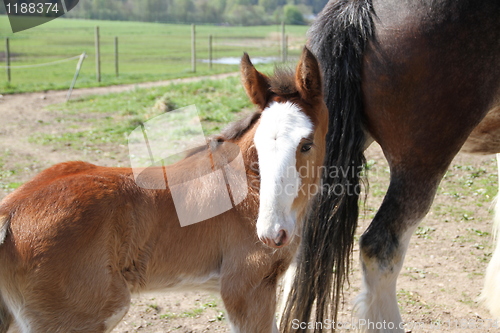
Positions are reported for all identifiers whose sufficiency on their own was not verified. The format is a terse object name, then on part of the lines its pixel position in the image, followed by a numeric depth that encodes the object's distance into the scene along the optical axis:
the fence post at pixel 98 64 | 16.19
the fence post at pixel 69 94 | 12.24
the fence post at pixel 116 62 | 18.48
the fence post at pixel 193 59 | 18.73
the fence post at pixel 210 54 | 20.21
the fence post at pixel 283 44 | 21.25
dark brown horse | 2.93
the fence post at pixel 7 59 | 15.34
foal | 2.27
